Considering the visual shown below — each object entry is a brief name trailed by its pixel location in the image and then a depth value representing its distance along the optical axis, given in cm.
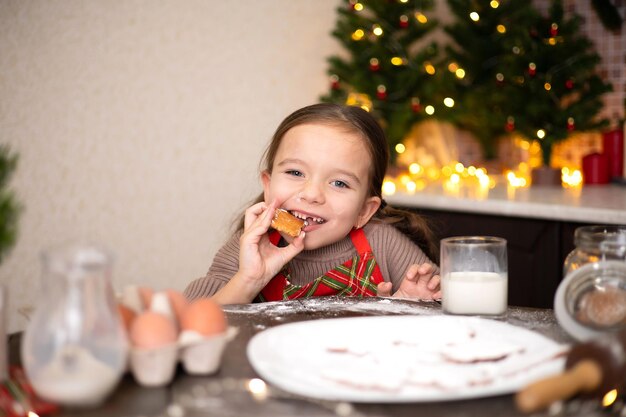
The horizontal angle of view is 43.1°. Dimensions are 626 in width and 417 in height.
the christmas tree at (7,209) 74
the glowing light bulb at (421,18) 293
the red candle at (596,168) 278
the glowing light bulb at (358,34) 292
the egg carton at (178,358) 80
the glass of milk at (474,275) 112
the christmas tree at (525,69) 273
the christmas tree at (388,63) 288
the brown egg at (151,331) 80
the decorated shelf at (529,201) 215
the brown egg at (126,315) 83
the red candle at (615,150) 281
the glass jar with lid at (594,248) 100
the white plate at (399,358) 78
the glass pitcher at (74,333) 73
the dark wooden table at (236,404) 75
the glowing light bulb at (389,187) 272
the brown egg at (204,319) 84
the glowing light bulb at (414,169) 313
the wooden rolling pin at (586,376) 71
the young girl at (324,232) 142
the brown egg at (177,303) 87
